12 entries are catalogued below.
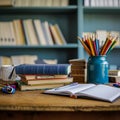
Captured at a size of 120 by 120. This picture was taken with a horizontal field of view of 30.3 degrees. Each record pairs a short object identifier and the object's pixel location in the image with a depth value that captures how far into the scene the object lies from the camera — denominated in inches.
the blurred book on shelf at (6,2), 88.2
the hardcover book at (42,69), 39.8
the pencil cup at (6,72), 48.9
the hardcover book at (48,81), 39.3
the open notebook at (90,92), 31.5
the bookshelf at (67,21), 98.6
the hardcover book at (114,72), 53.4
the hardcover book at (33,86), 39.0
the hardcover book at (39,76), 39.4
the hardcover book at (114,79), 49.8
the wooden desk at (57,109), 28.5
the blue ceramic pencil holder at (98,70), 46.9
